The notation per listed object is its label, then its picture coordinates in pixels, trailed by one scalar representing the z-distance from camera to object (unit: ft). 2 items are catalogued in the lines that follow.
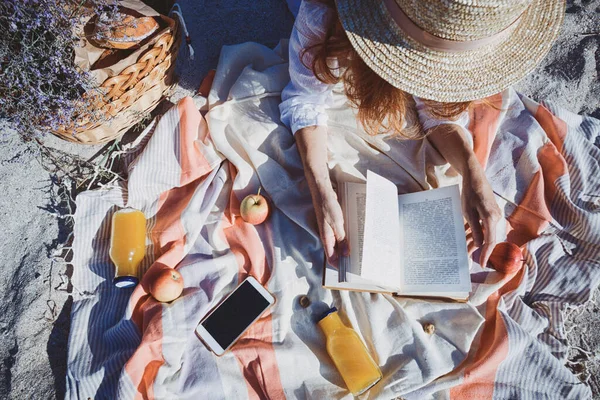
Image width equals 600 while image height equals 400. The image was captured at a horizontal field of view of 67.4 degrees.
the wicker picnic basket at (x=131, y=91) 5.06
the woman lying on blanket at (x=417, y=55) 3.30
